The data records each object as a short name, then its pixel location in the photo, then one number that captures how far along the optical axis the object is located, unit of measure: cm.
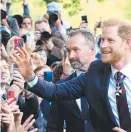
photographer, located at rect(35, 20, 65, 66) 1629
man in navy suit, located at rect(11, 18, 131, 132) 820
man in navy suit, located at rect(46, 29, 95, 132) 977
